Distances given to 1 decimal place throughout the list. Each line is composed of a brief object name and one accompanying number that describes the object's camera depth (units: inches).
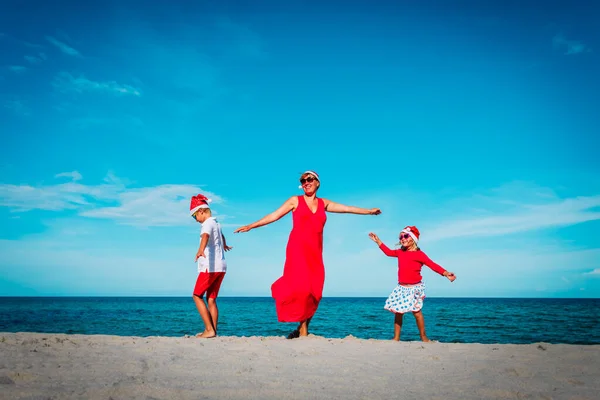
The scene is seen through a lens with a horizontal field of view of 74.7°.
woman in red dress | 243.0
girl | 262.7
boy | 251.0
